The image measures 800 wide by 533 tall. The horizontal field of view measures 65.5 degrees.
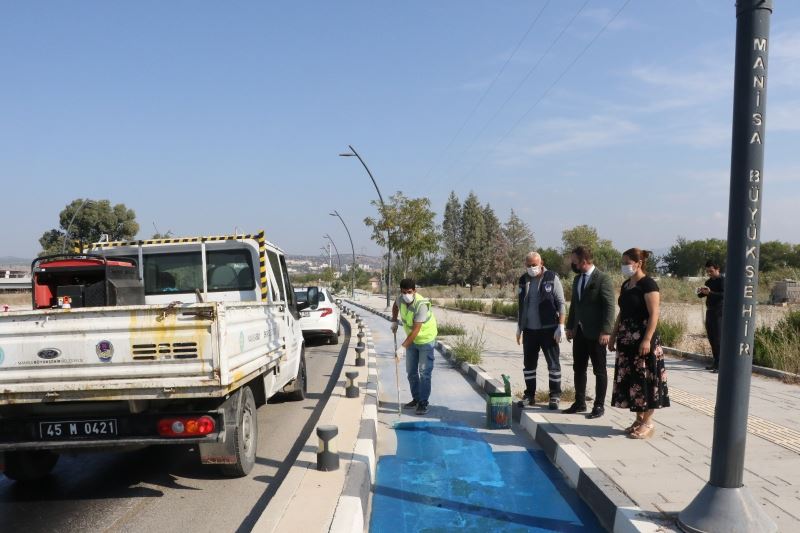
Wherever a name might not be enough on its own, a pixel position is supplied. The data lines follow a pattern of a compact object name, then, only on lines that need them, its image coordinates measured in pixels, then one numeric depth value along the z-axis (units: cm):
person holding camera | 981
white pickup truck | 450
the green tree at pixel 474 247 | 8275
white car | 1608
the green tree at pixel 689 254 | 7956
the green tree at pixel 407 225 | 3284
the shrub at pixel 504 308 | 2553
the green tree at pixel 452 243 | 8406
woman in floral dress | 577
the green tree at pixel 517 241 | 8448
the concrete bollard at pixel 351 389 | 858
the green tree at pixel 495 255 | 8275
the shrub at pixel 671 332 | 1316
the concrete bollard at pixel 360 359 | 1152
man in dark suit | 659
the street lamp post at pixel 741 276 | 359
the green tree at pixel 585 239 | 7544
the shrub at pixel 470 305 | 3050
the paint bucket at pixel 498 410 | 691
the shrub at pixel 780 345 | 955
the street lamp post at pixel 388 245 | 3180
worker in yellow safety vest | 766
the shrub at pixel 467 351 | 1176
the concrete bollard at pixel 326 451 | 509
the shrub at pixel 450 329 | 1701
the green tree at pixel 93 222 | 6028
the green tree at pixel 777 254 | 6888
